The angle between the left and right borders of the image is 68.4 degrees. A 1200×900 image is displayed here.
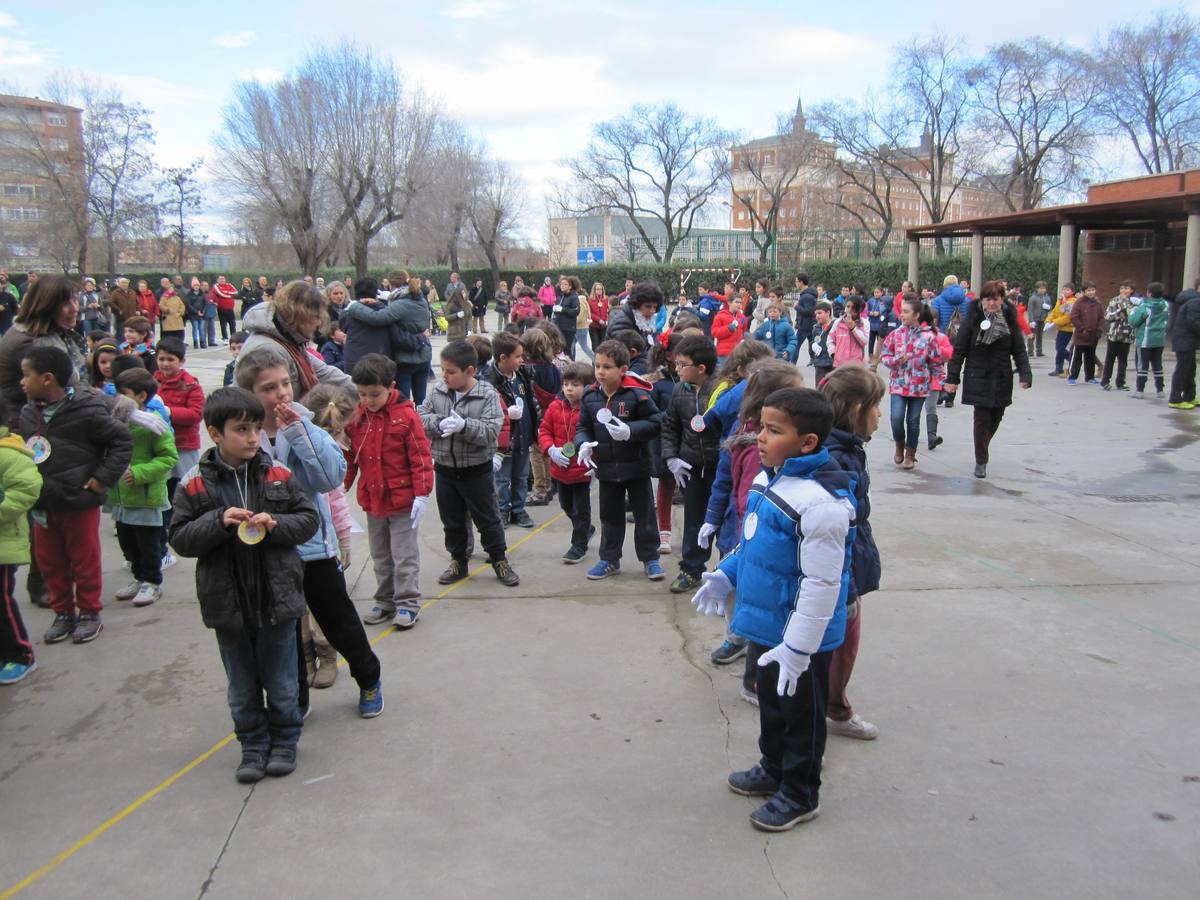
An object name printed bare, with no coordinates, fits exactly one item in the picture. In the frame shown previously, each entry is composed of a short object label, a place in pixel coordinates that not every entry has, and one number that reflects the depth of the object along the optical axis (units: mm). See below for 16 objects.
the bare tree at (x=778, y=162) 54625
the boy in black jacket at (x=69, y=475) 4684
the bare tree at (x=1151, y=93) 44969
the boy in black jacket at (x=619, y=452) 5758
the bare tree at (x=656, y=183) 59188
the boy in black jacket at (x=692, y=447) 5488
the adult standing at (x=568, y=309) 17234
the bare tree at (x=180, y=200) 45731
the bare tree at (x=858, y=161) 51312
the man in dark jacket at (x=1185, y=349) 12172
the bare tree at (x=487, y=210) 55062
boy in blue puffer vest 2902
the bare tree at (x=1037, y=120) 46969
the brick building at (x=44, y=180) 42719
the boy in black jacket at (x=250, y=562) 3316
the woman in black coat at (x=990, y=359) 8406
